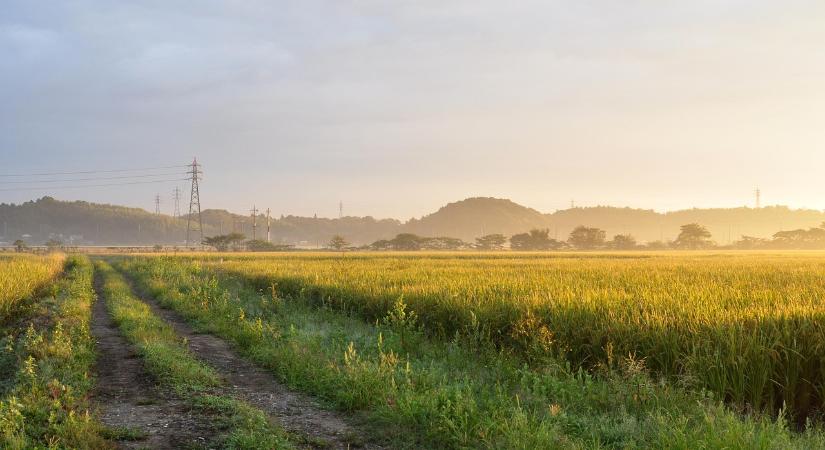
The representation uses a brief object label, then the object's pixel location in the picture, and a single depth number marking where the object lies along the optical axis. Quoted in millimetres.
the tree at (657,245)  170000
